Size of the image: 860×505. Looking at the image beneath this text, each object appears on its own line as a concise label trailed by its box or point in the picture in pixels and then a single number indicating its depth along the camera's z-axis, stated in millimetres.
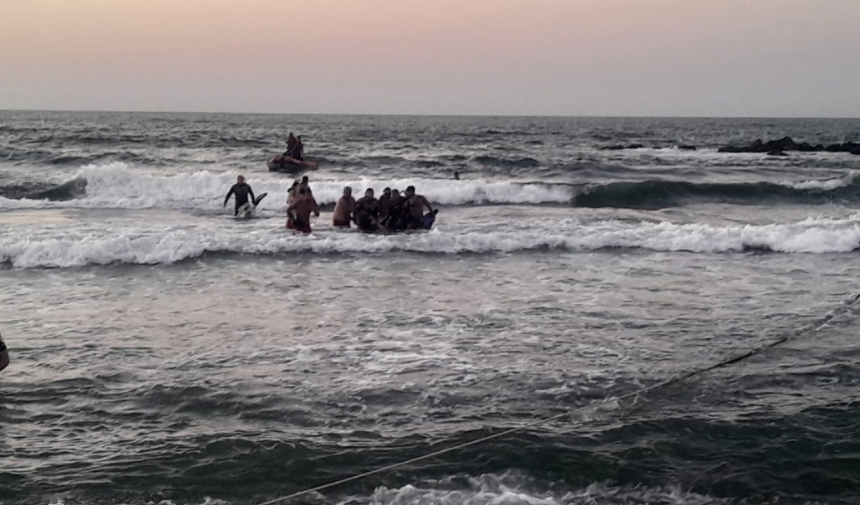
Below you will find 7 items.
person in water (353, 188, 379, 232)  16406
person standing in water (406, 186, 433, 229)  16453
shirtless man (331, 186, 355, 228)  16984
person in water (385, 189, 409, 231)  16391
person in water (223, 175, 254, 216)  19625
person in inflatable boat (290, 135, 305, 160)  30812
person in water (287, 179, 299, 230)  16297
